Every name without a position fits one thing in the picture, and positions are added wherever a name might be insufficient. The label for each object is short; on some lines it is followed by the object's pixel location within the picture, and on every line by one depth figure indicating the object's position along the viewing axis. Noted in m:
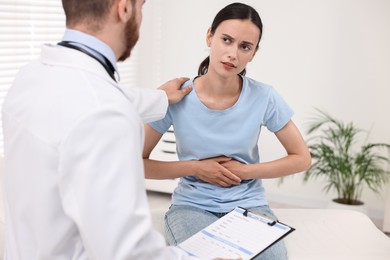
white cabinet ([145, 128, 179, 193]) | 3.82
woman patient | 1.74
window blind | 3.15
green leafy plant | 3.34
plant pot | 3.30
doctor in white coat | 0.88
